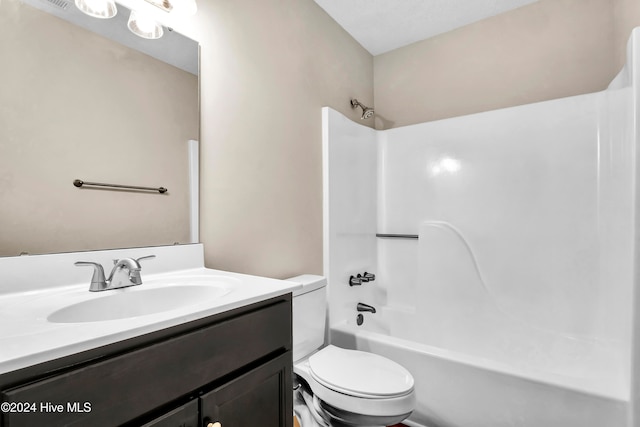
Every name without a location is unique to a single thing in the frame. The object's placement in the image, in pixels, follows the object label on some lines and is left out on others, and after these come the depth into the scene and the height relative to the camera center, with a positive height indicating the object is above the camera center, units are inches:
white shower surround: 54.7 -9.9
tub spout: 84.4 -25.2
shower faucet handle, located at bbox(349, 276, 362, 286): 83.8 -17.9
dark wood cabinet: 20.5 -13.4
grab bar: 92.4 -6.3
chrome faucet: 37.5 -7.5
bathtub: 48.1 -29.9
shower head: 91.5 +31.0
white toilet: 46.0 -26.2
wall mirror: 35.3 +11.4
